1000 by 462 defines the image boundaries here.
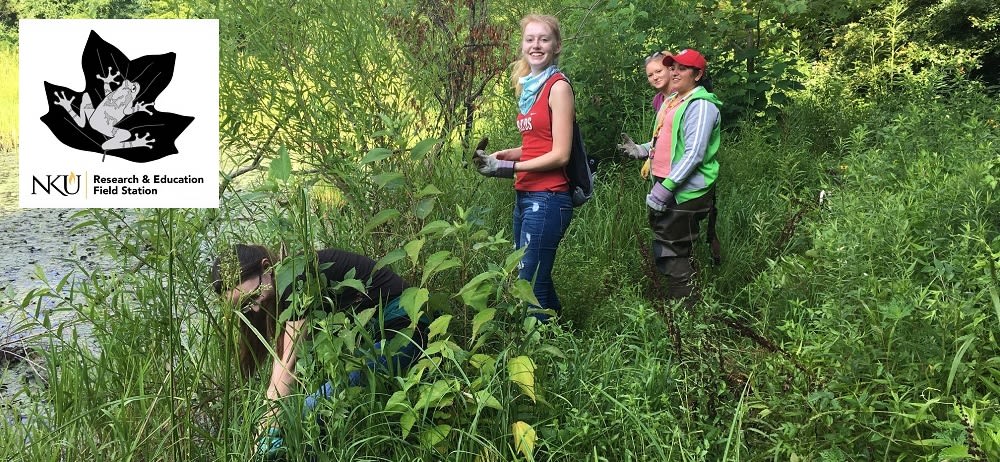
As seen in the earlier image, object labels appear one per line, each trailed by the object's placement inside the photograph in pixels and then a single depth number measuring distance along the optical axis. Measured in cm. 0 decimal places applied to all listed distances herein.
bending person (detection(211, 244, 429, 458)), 197
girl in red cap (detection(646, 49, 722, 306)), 314
